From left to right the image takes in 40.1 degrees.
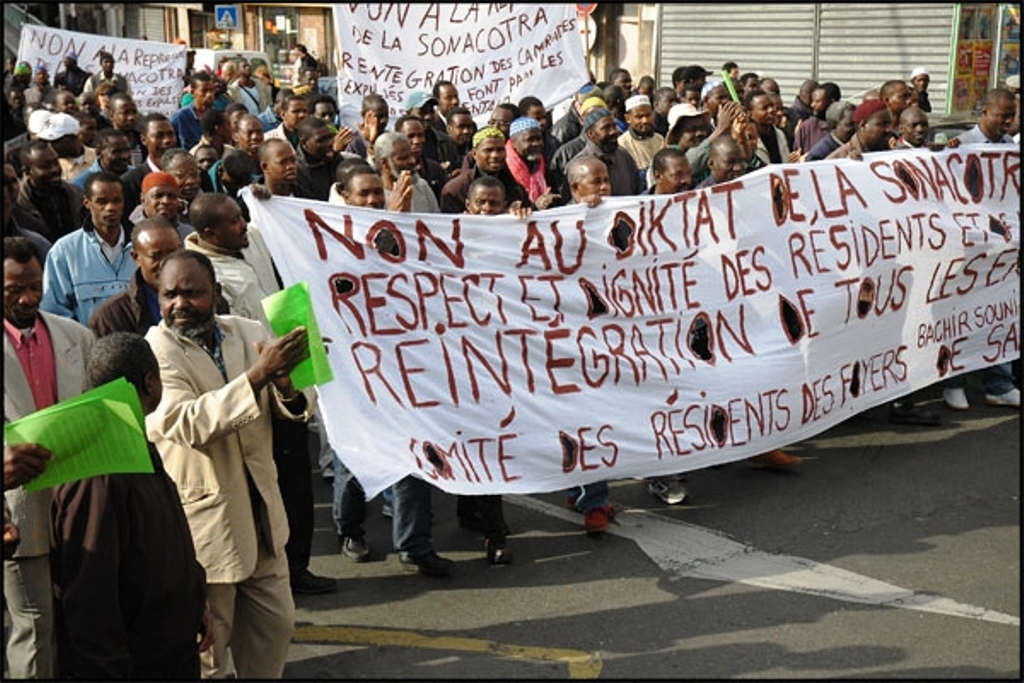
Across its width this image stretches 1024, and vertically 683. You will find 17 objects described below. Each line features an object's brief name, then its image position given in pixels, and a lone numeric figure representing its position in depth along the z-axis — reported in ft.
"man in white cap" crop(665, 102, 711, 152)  32.22
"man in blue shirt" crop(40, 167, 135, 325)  19.79
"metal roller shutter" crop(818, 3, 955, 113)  59.47
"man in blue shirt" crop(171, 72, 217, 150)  41.27
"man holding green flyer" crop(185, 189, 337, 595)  18.40
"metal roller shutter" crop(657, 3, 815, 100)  65.00
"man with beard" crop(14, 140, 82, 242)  25.44
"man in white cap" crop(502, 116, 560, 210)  29.68
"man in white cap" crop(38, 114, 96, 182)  30.55
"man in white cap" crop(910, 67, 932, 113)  49.93
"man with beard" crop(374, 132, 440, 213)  26.08
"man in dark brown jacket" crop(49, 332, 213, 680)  12.05
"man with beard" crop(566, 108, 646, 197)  30.22
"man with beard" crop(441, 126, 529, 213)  26.81
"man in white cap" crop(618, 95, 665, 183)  35.53
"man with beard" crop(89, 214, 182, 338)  16.85
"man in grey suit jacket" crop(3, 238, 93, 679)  13.65
